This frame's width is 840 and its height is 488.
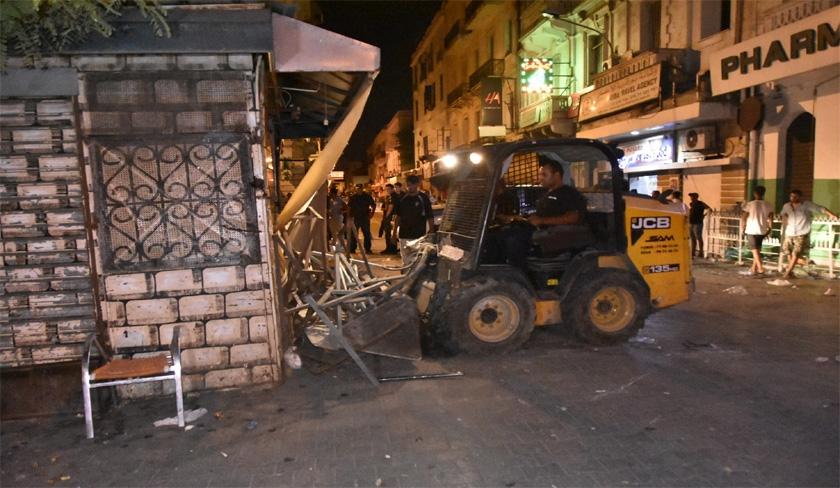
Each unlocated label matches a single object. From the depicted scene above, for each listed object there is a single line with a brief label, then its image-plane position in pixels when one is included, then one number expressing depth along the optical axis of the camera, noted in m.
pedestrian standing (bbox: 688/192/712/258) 12.53
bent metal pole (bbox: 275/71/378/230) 5.46
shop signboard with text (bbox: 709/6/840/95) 9.28
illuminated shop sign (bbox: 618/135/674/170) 15.34
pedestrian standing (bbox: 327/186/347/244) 12.94
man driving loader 5.83
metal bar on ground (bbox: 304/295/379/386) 4.77
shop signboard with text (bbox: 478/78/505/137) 23.25
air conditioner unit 13.39
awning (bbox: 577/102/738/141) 12.70
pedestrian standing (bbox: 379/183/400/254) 14.38
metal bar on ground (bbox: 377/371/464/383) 5.02
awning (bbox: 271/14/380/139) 4.50
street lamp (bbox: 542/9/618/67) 16.48
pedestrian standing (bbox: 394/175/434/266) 9.95
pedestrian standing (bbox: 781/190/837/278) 9.60
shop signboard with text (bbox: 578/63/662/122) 13.81
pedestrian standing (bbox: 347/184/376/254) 14.16
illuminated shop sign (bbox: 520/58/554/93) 18.97
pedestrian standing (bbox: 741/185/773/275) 10.17
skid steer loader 5.64
